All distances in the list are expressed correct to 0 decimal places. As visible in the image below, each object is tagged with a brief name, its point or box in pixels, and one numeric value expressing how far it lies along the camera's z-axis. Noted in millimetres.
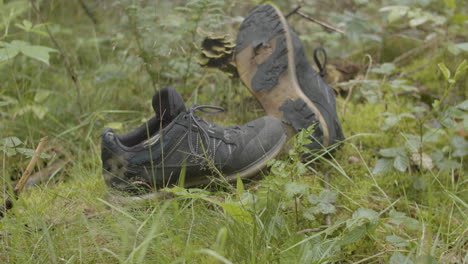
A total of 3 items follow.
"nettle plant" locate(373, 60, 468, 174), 1725
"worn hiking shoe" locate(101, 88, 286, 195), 1727
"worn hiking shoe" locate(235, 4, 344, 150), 1887
